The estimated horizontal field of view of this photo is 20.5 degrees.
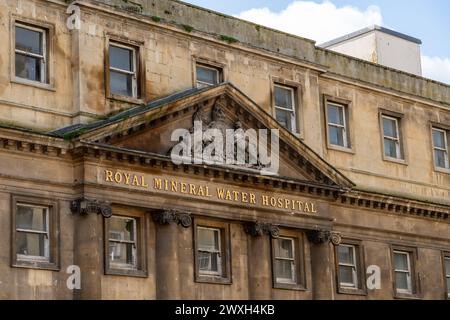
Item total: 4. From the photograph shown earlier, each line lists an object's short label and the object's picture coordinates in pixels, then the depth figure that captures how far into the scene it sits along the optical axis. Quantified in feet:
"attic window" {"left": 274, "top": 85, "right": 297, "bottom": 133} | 134.10
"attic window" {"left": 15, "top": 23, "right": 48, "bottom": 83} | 112.57
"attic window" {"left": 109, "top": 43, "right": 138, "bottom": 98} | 119.03
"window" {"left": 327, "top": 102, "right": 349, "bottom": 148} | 140.67
